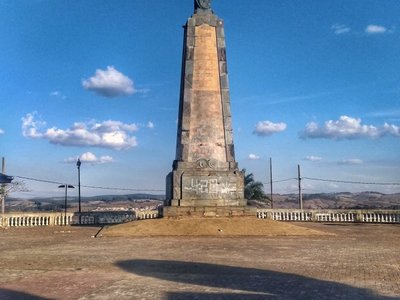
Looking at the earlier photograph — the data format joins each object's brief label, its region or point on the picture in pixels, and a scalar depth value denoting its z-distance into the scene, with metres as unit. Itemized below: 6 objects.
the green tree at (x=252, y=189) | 37.50
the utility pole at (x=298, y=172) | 41.64
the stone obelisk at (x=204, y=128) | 20.94
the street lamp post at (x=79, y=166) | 35.00
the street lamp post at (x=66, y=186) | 33.53
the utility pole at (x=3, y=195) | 32.87
